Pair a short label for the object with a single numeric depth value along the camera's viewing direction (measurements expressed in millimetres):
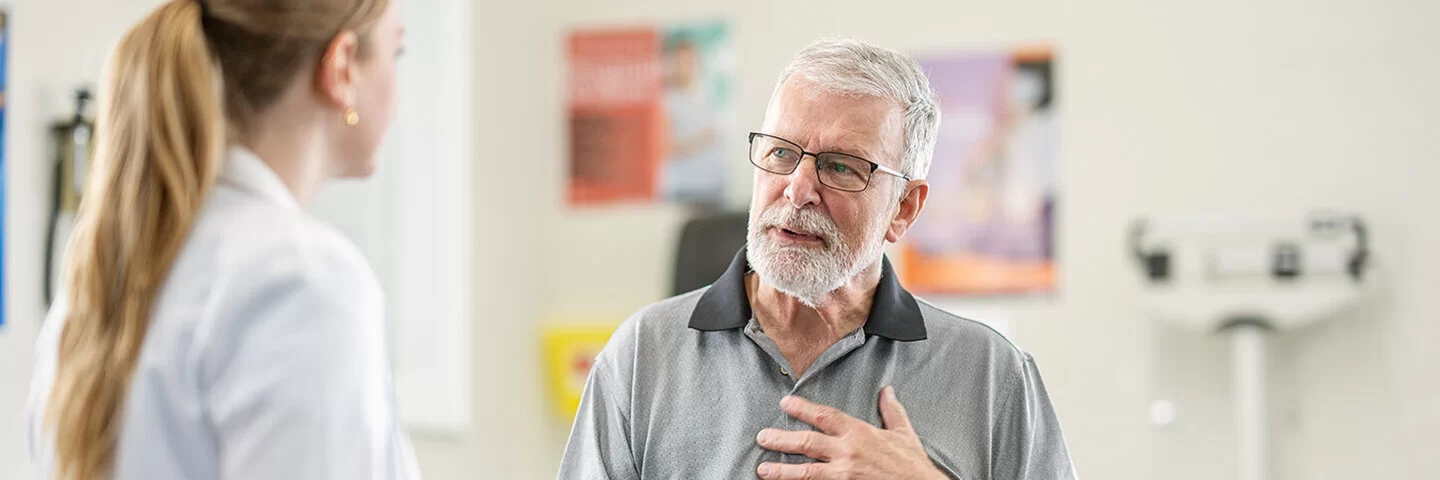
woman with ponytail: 3366
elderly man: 3898
